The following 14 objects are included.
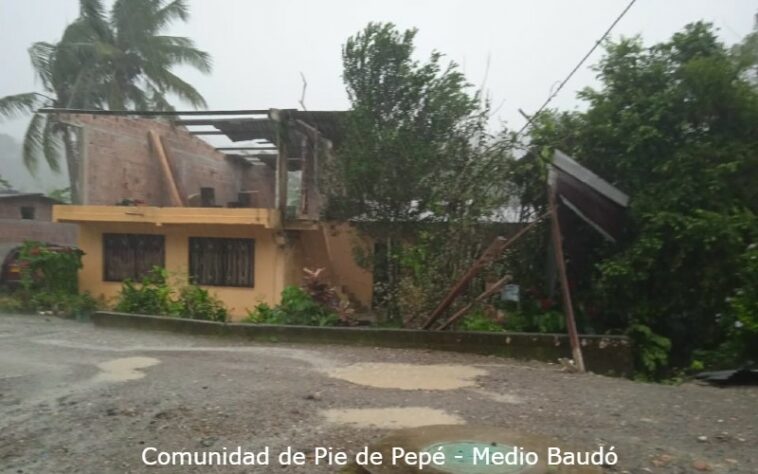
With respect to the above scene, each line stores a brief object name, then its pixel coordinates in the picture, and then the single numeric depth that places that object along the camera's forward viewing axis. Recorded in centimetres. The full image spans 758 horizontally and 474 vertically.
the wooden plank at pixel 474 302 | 877
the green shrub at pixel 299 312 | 1027
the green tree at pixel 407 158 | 1013
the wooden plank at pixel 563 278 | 787
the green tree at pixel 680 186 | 839
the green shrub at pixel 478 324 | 940
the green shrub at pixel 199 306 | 1124
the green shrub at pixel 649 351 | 859
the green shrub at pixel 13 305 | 1399
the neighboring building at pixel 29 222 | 1870
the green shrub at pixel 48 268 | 1417
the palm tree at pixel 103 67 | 2045
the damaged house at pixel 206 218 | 1328
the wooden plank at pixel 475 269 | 866
